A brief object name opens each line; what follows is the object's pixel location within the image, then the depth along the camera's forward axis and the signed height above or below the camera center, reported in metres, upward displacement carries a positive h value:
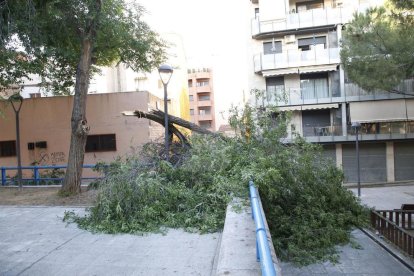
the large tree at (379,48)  13.40 +3.51
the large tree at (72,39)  9.52 +3.32
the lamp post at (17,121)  11.50 +0.69
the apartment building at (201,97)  67.31 +6.93
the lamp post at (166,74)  9.43 +1.66
